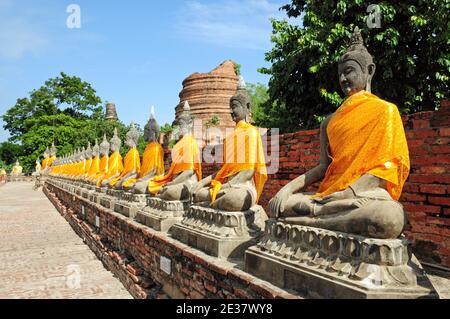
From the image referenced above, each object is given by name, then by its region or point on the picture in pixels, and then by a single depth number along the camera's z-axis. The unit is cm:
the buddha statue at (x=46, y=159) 3470
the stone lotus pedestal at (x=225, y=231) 398
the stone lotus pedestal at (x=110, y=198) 851
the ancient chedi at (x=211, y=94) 2559
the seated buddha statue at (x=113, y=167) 1072
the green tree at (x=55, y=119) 3997
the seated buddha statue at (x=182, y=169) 589
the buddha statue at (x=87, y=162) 1540
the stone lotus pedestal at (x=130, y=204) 702
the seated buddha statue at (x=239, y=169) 422
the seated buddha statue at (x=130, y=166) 876
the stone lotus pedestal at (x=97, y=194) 1017
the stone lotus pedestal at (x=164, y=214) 558
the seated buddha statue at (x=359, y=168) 269
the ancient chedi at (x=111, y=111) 4735
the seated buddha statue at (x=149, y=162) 741
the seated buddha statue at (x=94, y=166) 1426
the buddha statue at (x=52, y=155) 3408
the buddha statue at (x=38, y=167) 3856
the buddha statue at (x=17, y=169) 4981
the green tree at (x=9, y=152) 5604
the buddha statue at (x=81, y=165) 1792
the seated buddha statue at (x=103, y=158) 1363
